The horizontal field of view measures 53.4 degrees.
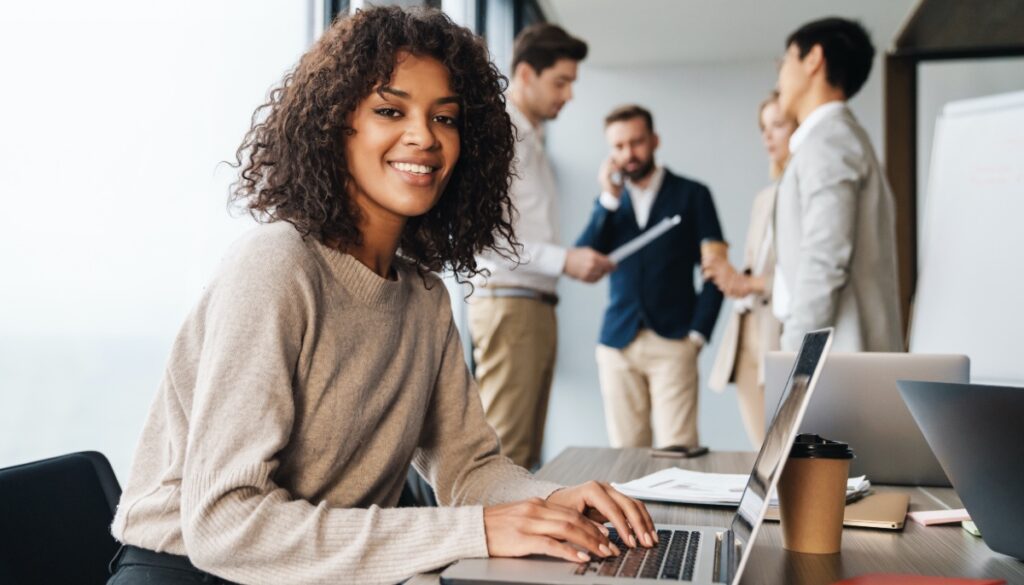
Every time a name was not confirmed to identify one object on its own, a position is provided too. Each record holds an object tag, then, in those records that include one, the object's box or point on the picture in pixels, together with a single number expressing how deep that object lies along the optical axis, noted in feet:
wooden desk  3.23
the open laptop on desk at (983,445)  3.02
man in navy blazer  12.46
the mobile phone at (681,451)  6.27
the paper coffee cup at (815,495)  3.40
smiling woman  3.29
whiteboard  9.37
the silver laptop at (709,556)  2.79
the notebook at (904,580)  2.97
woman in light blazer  10.45
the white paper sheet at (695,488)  4.48
